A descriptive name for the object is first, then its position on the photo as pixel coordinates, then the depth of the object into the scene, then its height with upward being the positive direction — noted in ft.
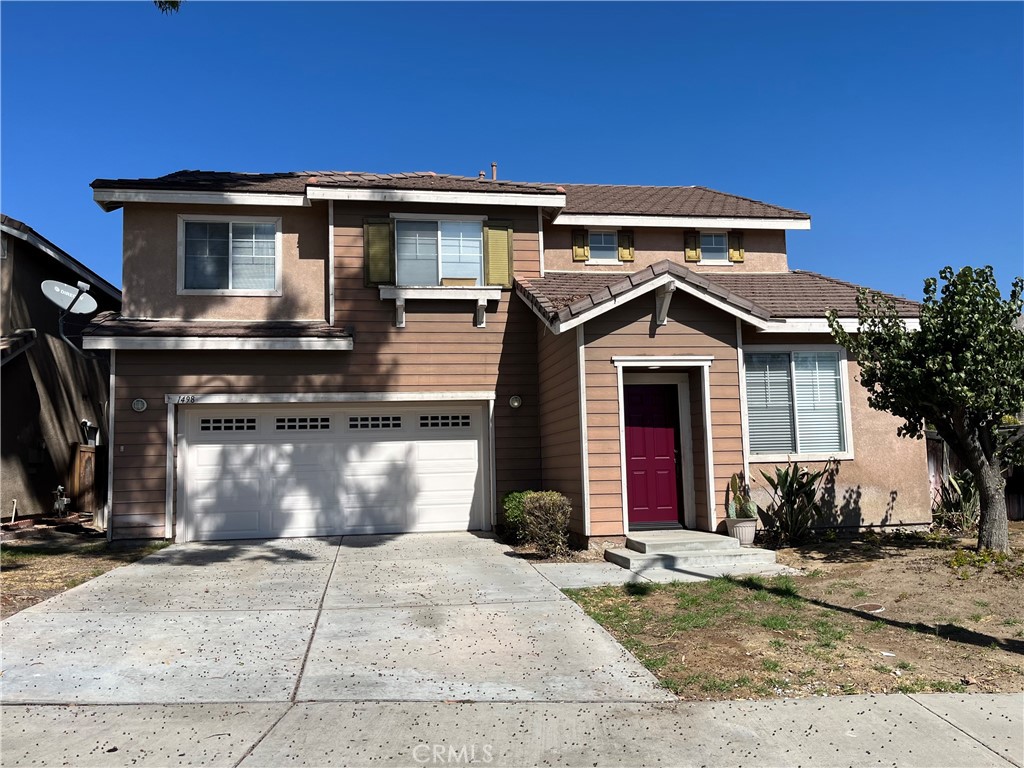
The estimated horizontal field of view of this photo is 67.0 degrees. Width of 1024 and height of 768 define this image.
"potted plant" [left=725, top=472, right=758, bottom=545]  33.99 -3.35
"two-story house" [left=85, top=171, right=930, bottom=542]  37.68 +3.89
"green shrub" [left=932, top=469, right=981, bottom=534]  40.55 -3.93
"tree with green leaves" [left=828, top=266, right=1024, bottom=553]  29.53 +2.46
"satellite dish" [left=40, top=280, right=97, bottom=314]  40.37 +8.16
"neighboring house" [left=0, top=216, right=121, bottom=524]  44.47 +3.81
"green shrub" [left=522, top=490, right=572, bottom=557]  33.86 -3.56
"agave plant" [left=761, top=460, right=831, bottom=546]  36.35 -3.39
